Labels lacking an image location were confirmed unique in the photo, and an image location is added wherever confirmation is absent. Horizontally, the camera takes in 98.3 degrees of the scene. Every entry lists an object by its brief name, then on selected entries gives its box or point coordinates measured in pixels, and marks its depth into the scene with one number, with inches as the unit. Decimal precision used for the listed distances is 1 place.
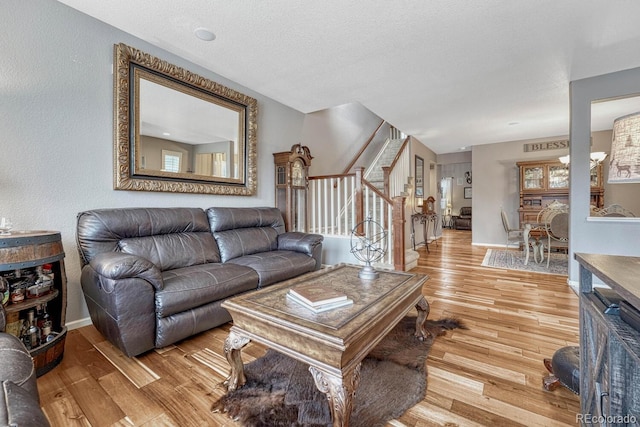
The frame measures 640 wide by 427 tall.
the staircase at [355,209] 144.2
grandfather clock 153.0
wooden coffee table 42.0
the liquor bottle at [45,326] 65.5
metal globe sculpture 73.4
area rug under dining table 162.4
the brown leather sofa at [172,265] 66.9
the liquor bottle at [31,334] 62.7
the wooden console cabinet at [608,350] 30.1
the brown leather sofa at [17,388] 24.7
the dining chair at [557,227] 154.9
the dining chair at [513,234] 190.1
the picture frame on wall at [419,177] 264.8
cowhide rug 49.7
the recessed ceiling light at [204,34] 94.3
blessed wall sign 229.5
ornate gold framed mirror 96.7
